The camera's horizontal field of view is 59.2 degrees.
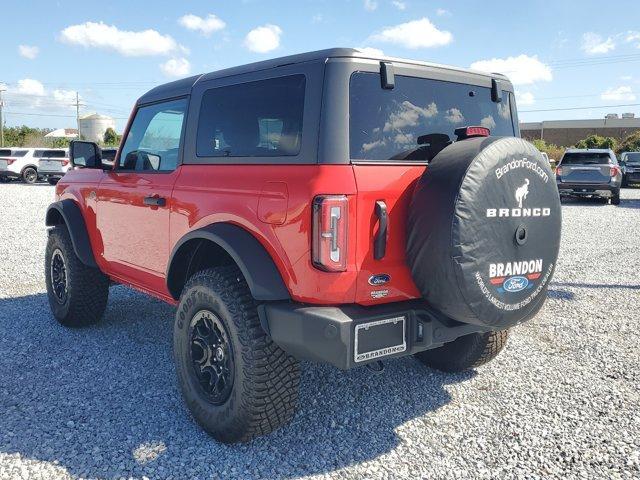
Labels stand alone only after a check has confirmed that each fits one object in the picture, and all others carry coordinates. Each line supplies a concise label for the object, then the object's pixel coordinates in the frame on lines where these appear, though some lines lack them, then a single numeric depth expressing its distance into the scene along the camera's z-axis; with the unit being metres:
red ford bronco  2.53
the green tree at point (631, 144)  39.12
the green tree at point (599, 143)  41.72
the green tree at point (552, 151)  38.12
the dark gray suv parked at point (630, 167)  23.14
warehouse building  61.00
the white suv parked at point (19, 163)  24.82
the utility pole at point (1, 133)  50.19
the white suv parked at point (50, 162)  25.22
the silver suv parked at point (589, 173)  15.91
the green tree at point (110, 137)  66.31
